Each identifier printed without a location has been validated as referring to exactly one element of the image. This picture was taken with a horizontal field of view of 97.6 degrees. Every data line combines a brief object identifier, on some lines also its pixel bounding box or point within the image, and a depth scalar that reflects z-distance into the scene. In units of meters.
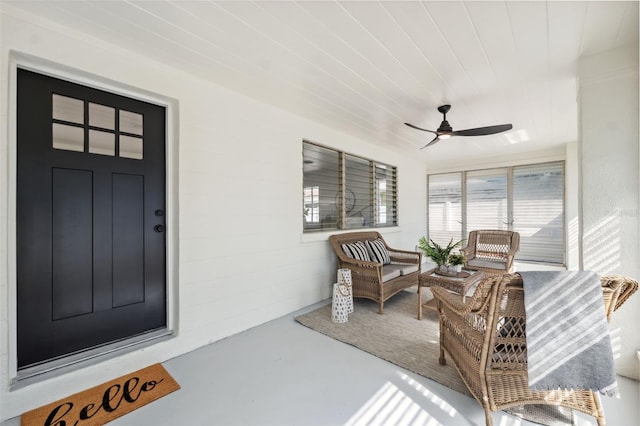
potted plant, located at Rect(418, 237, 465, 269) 3.41
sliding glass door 5.62
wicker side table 2.97
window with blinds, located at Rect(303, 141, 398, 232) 3.92
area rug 1.73
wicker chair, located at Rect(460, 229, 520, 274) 4.22
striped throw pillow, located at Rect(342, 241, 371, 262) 3.73
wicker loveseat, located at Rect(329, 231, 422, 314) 3.38
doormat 1.69
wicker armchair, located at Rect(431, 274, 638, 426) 1.46
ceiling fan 3.05
